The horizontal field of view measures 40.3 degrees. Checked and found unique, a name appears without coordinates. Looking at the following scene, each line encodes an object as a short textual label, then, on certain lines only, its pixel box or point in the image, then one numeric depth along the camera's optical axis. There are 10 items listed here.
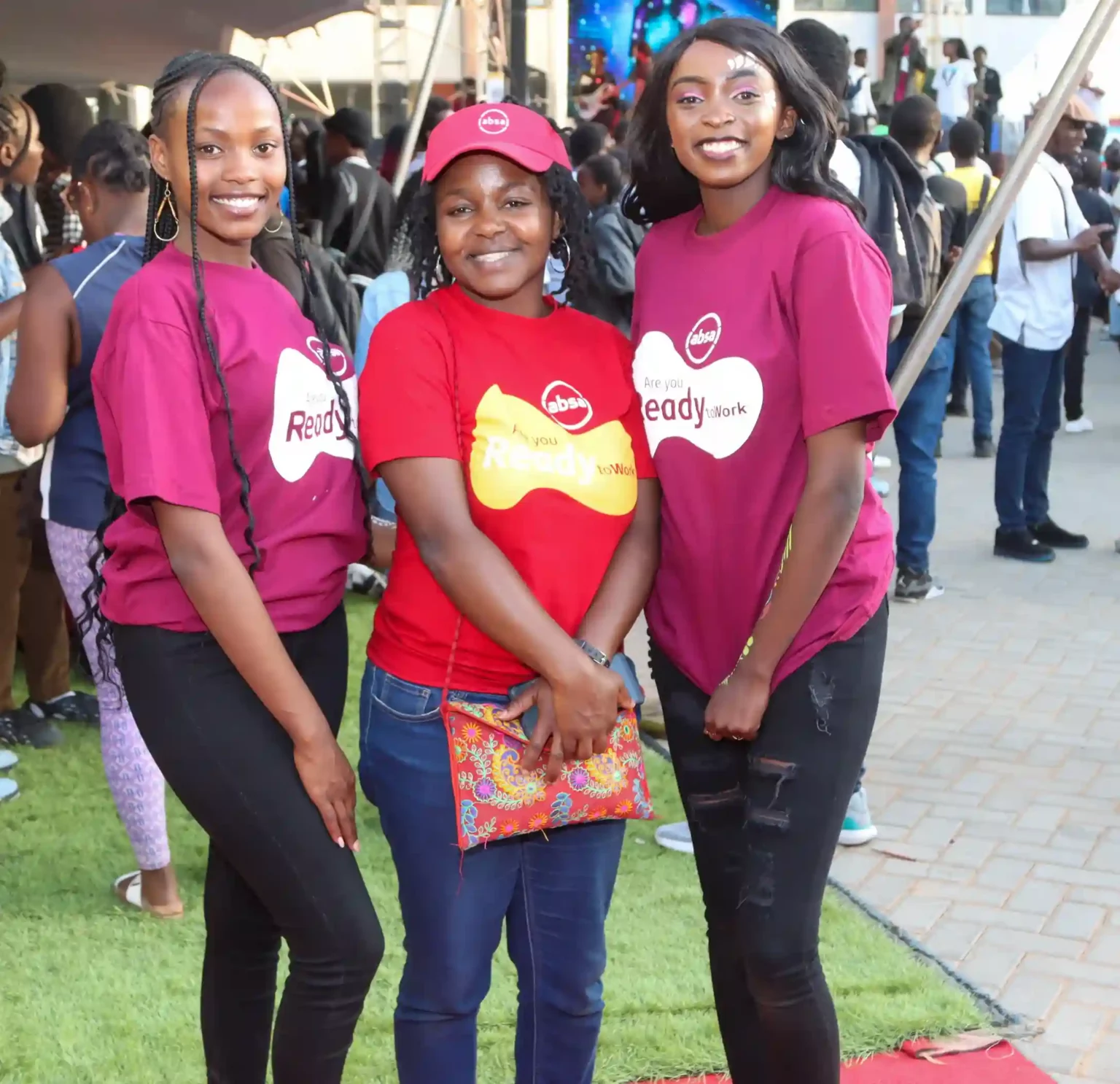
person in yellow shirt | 9.91
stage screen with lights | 17.03
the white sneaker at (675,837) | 4.32
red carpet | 3.14
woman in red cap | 2.19
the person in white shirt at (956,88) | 20.09
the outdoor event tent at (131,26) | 7.03
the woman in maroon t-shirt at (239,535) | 2.12
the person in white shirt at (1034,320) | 7.38
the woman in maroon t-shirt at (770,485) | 2.21
